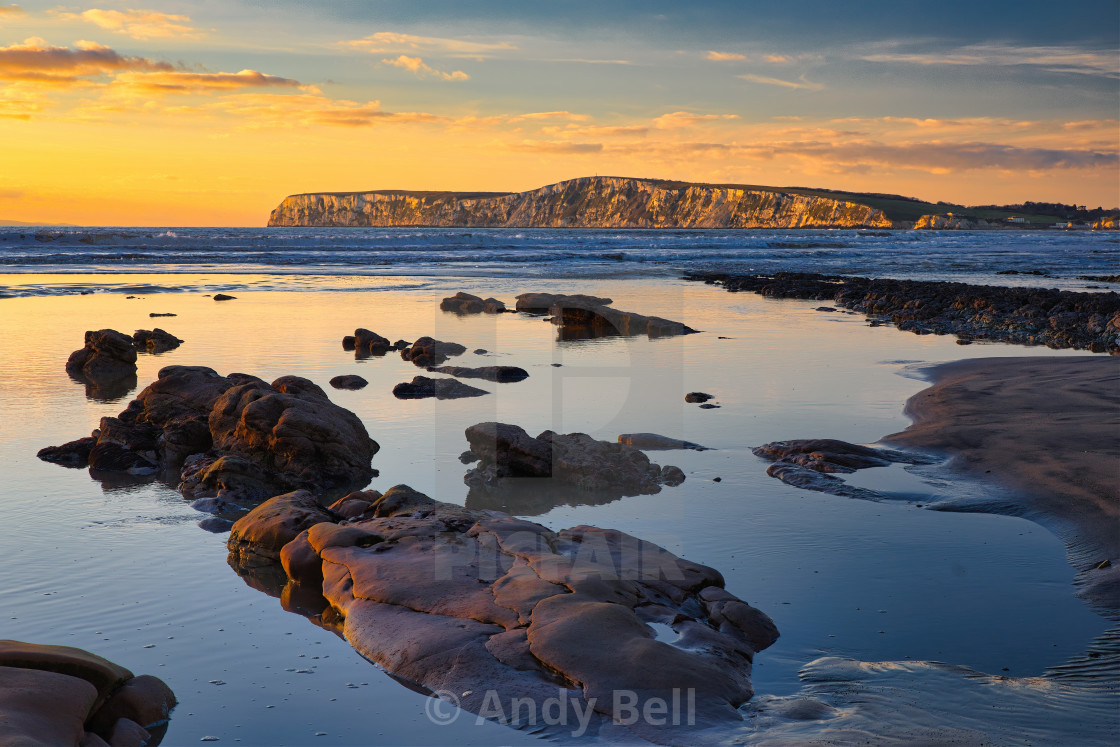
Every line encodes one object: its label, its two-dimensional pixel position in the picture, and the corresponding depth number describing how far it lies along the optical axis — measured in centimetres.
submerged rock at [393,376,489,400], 1241
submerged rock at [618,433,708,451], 952
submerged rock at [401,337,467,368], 1527
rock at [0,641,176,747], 388
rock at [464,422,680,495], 834
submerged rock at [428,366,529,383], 1367
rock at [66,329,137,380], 1424
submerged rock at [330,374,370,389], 1284
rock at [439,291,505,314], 2384
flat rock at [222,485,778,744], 446
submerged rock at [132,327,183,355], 1661
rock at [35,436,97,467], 905
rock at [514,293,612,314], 2312
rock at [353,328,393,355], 1628
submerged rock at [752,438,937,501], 812
